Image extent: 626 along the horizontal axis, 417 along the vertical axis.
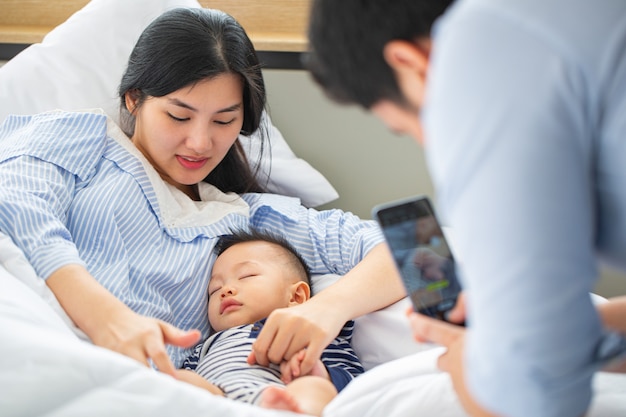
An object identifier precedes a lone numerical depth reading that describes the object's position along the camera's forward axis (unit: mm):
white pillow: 1651
